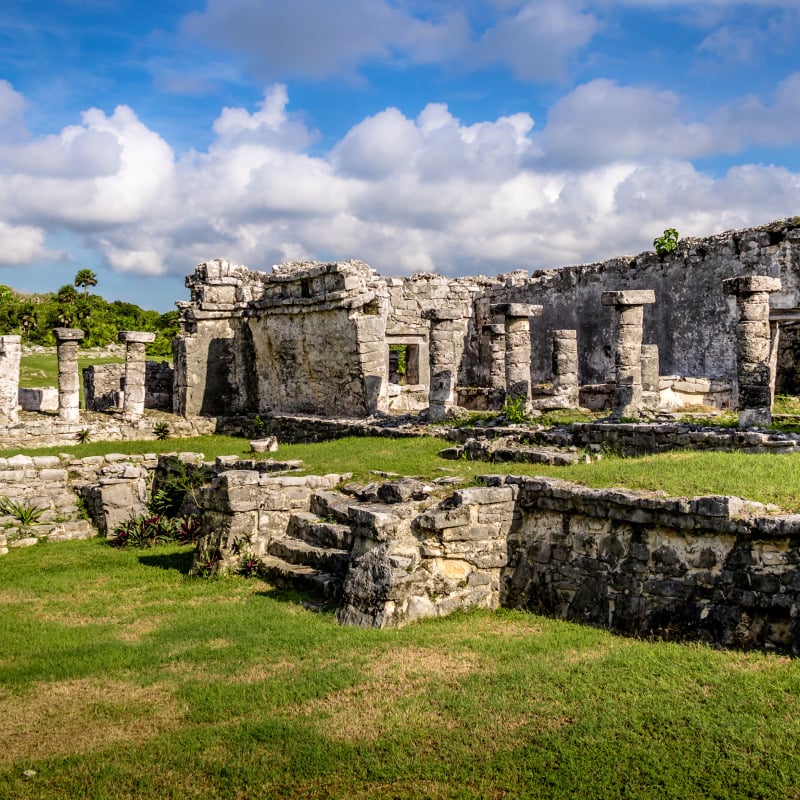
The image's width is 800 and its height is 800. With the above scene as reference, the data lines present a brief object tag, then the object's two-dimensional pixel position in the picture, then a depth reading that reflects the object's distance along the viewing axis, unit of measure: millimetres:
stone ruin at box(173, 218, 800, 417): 19250
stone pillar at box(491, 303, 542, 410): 18875
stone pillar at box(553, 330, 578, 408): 20266
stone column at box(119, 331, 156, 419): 23781
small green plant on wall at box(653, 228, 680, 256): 21641
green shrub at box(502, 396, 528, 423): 16766
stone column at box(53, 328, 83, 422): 22500
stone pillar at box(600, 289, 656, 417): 16578
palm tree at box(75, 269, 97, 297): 53875
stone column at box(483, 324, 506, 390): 24219
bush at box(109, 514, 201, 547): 13617
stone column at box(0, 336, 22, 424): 21703
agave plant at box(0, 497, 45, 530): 14852
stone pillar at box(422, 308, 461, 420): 19047
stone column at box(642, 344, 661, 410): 18683
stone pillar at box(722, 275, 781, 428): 14031
